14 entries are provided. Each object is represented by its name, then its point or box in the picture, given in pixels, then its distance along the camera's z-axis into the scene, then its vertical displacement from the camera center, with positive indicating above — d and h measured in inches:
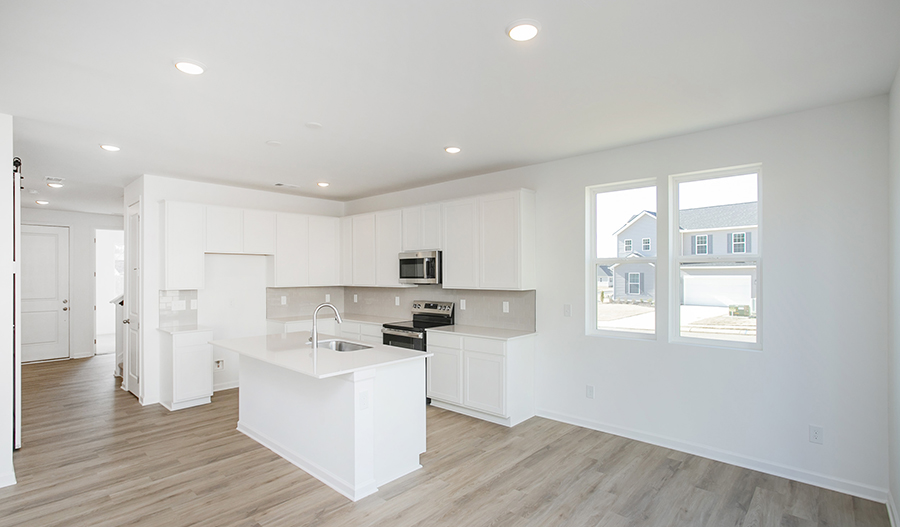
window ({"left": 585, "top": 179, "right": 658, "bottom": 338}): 159.5 +0.6
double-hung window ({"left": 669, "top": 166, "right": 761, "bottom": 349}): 137.9 +0.8
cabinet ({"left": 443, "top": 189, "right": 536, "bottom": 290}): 178.5 +9.0
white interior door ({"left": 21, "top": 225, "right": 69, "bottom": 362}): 294.7 -16.9
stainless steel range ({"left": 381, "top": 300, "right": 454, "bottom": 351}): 197.9 -26.6
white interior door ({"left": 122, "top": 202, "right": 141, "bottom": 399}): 206.5 -15.8
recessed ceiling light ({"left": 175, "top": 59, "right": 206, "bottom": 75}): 94.3 +40.5
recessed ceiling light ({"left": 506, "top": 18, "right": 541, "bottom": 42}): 79.7 +40.8
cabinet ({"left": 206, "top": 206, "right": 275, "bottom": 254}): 209.9 +16.1
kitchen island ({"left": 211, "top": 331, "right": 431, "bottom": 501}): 119.0 -40.7
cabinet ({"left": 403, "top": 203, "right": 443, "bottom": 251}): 207.3 +16.9
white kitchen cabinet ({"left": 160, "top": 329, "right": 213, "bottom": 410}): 191.3 -42.6
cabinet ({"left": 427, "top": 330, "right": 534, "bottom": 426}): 170.1 -42.3
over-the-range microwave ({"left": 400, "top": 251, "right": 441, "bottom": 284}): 204.8 -1.1
